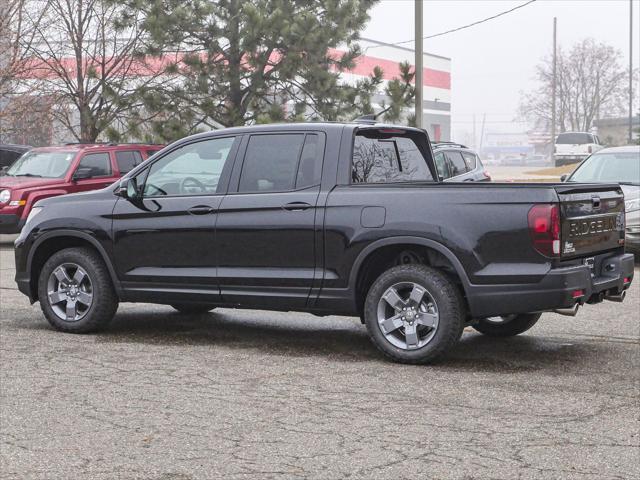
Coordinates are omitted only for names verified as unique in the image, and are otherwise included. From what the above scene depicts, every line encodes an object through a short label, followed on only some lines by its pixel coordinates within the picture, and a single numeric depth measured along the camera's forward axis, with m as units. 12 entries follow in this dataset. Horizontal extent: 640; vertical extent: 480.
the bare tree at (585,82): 91.94
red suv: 17.78
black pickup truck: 7.36
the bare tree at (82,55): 30.53
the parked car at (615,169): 15.38
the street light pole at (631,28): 64.12
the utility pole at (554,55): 69.81
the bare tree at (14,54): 30.36
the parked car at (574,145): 56.53
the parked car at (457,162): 17.92
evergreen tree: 26.22
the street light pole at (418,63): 24.69
